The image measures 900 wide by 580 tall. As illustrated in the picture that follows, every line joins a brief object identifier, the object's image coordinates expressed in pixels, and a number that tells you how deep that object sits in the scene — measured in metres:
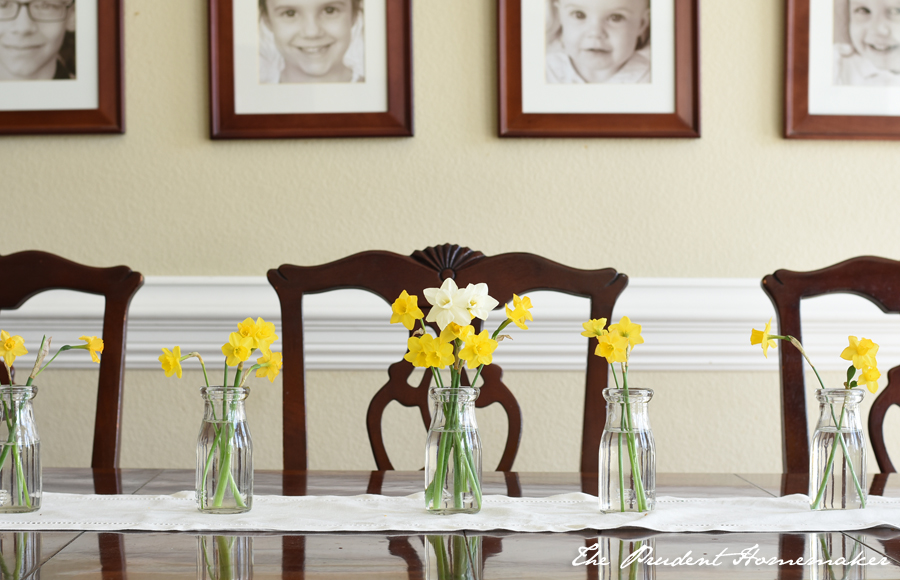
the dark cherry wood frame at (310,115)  3.50
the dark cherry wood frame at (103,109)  3.52
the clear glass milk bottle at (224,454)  2.58
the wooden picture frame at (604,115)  3.50
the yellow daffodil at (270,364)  2.61
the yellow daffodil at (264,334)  2.57
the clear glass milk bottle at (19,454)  2.58
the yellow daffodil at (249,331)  2.56
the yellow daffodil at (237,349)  2.55
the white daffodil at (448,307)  2.52
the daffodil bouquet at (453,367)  2.52
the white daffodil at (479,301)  2.52
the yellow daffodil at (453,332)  2.52
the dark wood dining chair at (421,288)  3.03
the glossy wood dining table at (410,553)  2.38
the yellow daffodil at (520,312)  2.53
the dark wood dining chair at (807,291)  3.03
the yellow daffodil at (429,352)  2.52
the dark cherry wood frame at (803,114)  3.51
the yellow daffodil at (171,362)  2.57
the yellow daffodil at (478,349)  2.51
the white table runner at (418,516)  2.56
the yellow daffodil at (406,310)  2.54
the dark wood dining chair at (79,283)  3.09
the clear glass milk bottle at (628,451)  2.56
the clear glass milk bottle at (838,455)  2.58
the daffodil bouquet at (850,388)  2.56
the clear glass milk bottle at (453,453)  2.56
